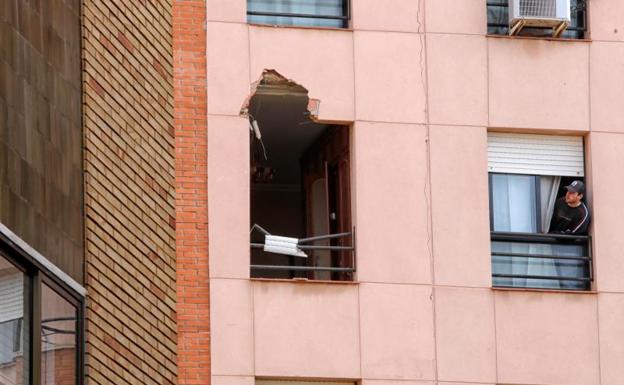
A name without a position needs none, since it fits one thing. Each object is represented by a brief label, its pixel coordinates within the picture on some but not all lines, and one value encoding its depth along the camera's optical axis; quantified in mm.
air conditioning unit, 27234
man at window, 27188
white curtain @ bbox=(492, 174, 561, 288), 27203
